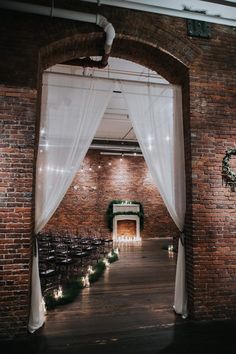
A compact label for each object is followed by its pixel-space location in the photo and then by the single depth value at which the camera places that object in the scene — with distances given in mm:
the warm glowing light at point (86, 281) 5728
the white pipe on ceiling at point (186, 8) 4062
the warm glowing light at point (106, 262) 7703
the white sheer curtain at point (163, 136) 4363
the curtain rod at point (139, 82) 4455
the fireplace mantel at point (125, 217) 12656
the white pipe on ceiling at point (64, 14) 3674
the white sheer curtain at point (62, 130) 3934
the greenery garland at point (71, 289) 4570
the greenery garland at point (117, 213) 12561
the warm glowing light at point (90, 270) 6588
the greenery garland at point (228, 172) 4215
